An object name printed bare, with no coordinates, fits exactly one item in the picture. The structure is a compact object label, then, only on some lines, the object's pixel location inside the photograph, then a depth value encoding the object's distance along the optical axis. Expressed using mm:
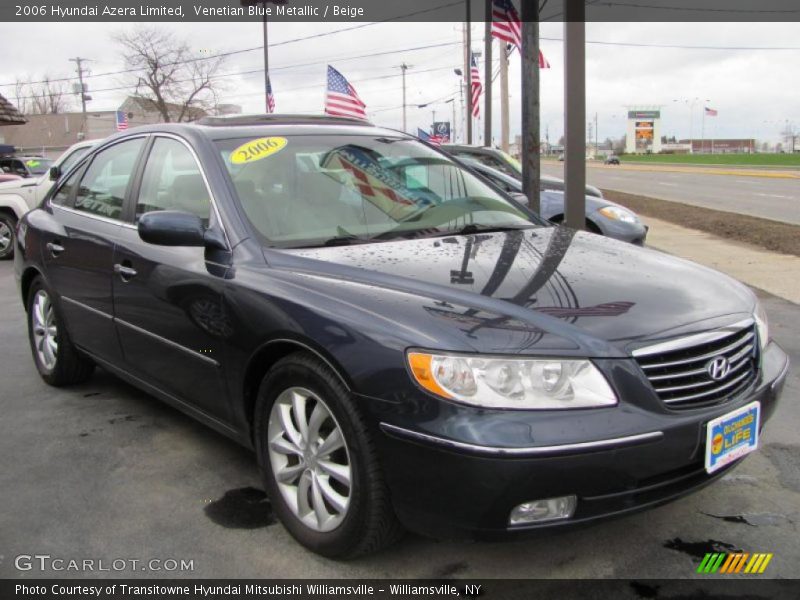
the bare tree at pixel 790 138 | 137550
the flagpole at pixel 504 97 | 25859
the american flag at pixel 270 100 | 27869
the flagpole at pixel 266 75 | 28125
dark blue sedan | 2277
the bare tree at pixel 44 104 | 86000
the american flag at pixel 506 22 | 10797
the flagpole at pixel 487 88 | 20594
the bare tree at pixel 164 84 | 43156
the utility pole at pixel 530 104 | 7625
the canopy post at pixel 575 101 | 7770
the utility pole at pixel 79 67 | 66250
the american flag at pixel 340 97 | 14945
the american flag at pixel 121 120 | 24920
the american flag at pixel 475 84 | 24531
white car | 11547
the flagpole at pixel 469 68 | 23642
